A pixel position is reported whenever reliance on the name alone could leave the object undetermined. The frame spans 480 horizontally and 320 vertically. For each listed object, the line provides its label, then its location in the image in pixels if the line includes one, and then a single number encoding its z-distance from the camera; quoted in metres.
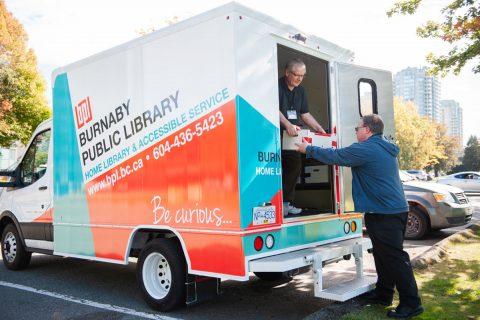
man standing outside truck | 4.31
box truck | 4.35
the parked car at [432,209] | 8.95
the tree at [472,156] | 68.38
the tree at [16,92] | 20.47
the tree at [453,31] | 9.55
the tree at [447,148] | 72.81
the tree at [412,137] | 45.84
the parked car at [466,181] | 24.41
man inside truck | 5.33
